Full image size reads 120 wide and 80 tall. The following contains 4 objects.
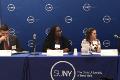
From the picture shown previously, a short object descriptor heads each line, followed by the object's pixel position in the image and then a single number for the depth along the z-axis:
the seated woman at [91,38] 5.38
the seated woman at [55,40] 5.77
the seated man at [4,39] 5.36
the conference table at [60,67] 4.03
